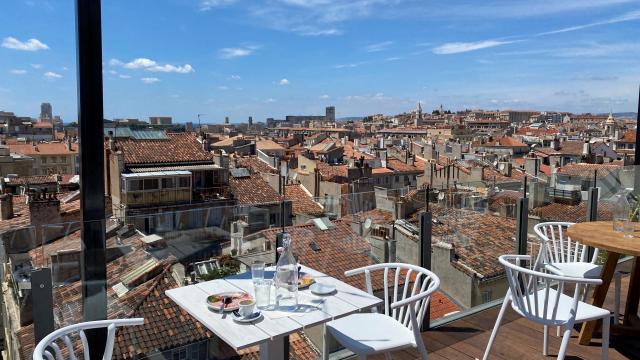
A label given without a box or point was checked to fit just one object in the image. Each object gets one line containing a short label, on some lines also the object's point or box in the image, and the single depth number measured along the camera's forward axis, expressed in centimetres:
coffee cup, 185
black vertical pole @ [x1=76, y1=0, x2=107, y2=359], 213
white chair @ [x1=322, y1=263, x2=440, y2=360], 206
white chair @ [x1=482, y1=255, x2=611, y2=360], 239
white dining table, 173
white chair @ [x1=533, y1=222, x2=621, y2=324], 312
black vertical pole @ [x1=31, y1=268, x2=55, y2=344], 197
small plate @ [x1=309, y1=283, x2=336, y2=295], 211
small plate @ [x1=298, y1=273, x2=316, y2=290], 220
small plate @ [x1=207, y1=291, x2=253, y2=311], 193
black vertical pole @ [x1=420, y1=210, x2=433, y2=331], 332
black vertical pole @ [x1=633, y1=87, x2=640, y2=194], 505
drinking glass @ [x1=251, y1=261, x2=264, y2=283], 210
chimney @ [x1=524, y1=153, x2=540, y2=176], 2741
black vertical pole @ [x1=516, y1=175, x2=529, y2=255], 402
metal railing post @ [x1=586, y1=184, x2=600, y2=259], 452
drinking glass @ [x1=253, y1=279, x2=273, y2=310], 200
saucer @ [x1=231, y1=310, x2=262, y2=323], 181
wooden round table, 279
